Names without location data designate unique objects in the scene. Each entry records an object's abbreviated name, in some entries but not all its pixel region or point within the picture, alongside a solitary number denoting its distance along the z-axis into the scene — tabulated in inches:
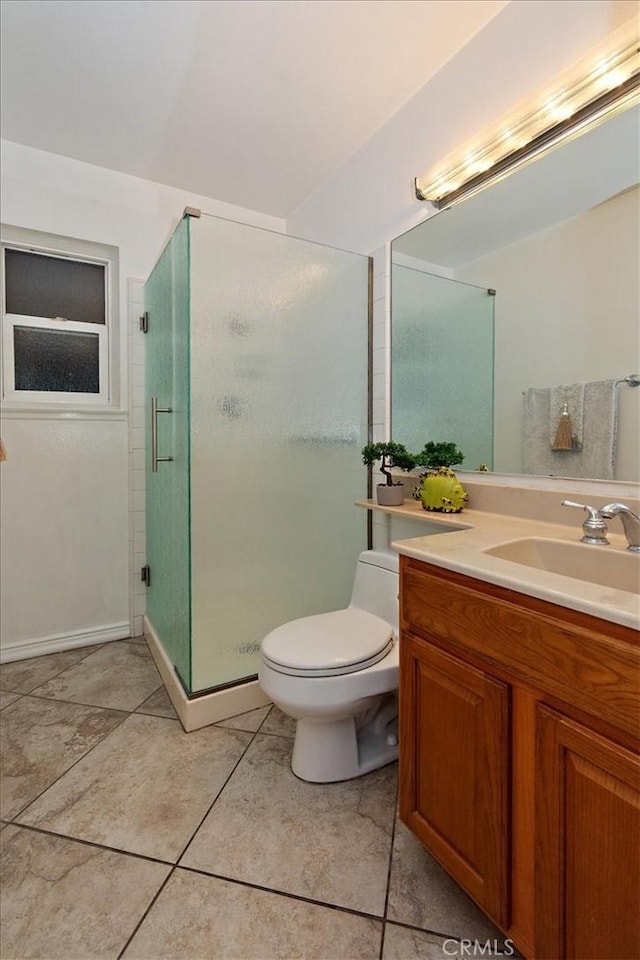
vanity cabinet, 26.2
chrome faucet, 38.7
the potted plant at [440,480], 60.6
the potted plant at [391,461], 67.5
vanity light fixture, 45.0
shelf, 54.9
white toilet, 51.4
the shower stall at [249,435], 67.4
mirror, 46.5
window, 88.4
